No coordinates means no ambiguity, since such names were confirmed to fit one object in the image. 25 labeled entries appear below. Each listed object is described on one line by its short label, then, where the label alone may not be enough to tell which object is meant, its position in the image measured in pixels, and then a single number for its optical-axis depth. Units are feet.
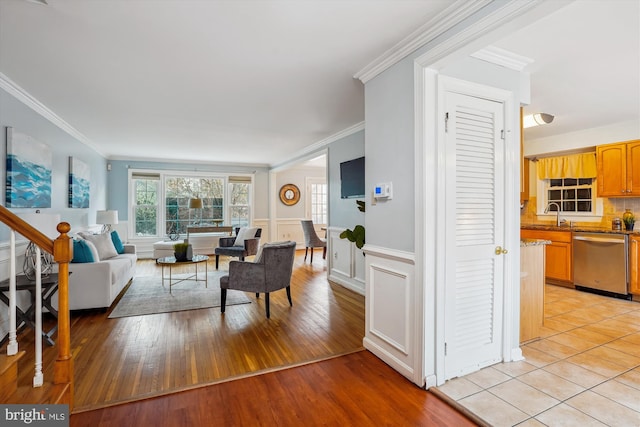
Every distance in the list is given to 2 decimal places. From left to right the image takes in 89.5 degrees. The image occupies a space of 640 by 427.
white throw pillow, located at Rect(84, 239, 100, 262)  12.25
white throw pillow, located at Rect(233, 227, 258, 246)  21.04
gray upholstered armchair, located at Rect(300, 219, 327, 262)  22.34
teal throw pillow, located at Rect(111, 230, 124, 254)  17.12
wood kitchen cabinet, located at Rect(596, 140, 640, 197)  14.28
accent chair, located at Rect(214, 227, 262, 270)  20.11
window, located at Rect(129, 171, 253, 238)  24.77
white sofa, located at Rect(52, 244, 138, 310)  11.55
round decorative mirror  29.55
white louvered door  7.38
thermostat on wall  8.09
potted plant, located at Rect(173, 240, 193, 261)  15.30
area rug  12.50
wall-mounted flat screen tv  14.19
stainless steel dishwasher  13.84
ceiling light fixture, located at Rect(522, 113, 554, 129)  12.20
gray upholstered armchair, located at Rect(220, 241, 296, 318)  11.74
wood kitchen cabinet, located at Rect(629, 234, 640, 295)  13.48
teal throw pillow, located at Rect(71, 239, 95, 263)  11.89
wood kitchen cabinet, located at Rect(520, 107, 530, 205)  18.33
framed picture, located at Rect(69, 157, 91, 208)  15.26
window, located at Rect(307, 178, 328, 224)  30.91
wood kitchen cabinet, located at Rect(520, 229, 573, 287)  15.69
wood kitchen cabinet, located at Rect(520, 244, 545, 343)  9.16
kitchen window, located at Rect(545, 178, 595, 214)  16.78
